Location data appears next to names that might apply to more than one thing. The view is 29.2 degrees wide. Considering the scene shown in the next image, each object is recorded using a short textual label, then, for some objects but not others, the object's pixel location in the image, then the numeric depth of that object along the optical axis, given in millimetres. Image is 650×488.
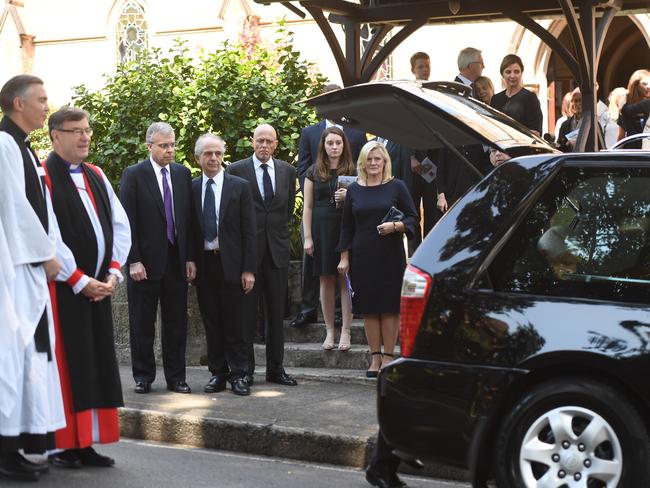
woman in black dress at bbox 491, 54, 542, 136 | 10508
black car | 5113
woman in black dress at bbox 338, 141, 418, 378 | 9367
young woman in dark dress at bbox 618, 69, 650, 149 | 10992
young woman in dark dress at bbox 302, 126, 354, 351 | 10078
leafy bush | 12203
